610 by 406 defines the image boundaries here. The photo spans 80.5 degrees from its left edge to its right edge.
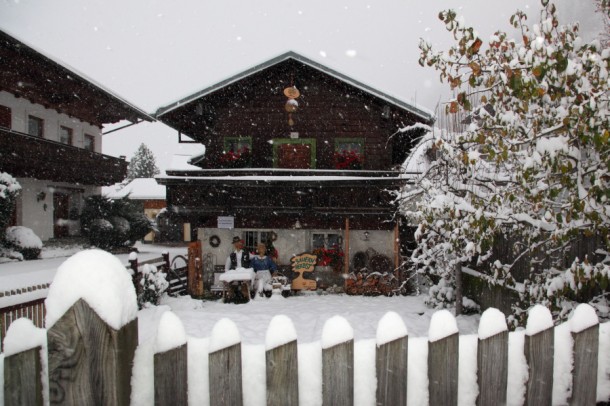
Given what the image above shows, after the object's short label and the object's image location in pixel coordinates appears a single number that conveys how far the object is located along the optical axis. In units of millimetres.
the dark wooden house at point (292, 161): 11836
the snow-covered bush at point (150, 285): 9375
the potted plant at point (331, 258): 12023
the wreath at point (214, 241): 12438
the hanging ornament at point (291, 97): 12641
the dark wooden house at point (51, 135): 15766
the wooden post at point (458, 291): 7883
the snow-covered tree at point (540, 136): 2689
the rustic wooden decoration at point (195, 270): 11625
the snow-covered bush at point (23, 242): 15203
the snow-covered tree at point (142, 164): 68312
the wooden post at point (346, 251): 11672
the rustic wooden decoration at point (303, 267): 12000
